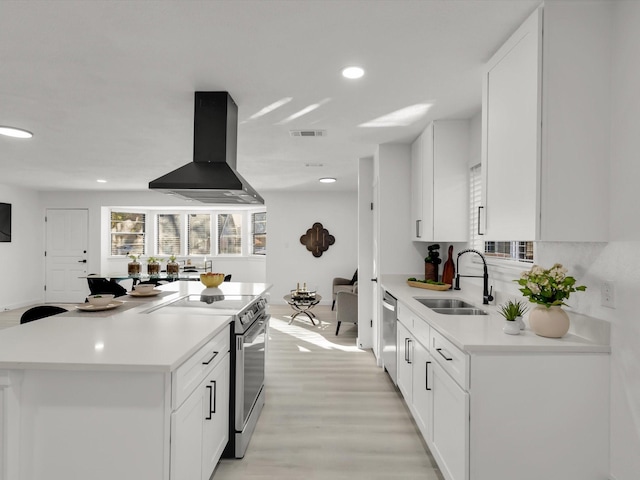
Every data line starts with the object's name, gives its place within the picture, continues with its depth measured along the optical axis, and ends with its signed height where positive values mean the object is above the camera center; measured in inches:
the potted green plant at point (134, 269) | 229.0 -18.4
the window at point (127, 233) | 348.2 +4.0
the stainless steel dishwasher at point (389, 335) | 136.9 -35.1
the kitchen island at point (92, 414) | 59.4 -27.3
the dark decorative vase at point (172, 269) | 228.5 -18.4
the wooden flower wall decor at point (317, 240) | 326.0 -0.4
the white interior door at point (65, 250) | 330.0 -11.3
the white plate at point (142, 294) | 124.0 -17.8
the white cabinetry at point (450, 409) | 70.4 -33.4
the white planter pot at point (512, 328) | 76.3 -16.8
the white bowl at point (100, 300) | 101.0 -16.3
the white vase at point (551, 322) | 72.9 -14.9
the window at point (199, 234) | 358.9 +3.9
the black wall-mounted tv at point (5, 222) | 284.8 +10.3
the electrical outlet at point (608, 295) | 67.3 -9.1
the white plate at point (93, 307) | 99.4 -17.9
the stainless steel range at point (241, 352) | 95.3 -29.9
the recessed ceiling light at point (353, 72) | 93.4 +40.6
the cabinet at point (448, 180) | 136.3 +21.3
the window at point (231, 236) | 356.5 +2.4
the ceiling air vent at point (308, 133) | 147.1 +40.6
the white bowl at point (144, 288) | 124.4 -16.2
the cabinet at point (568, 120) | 68.6 +21.6
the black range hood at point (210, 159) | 102.6 +21.9
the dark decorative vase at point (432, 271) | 158.9 -12.4
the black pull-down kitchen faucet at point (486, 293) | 113.0 -15.1
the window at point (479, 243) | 111.3 -0.4
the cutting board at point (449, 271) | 150.1 -11.5
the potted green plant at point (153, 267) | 237.8 -17.9
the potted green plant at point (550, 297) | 72.8 -10.3
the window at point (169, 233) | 362.3 +4.6
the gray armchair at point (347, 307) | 218.5 -37.5
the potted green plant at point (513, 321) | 76.4 -15.6
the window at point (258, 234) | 352.2 +4.3
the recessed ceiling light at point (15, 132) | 142.1 +38.6
